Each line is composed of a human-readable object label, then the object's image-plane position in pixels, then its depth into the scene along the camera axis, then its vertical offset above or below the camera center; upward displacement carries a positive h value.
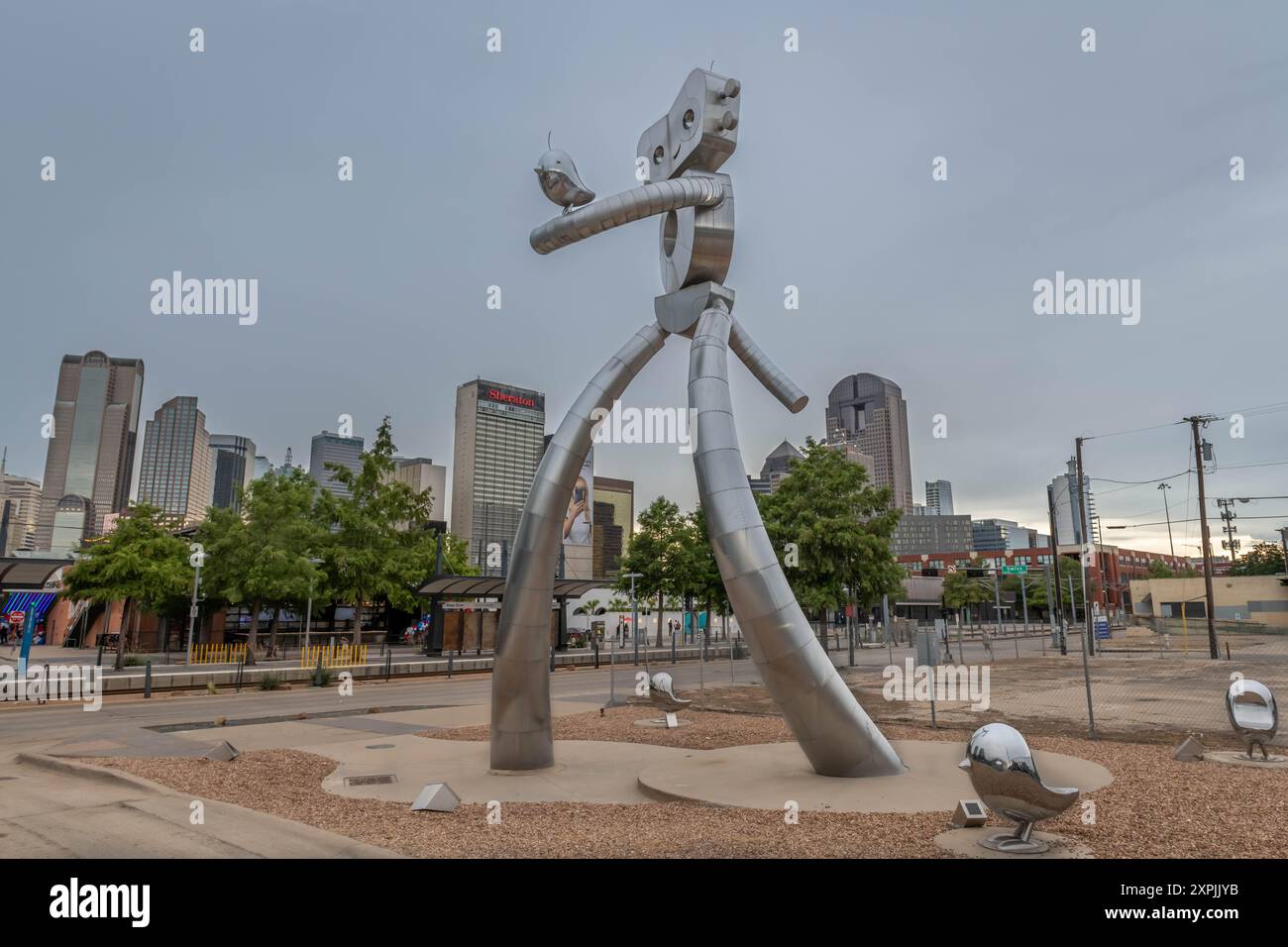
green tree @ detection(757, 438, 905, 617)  34.81 +3.08
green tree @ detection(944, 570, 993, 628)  103.94 +1.83
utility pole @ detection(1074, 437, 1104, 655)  40.14 +5.28
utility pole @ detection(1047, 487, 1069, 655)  42.43 +3.47
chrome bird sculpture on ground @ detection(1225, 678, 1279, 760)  11.44 -1.53
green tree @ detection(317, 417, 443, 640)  39.62 +3.45
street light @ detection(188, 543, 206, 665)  32.34 +1.67
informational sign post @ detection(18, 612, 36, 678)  26.06 -1.28
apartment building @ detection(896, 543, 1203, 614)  115.69 +6.67
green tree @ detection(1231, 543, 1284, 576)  110.81 +6.52
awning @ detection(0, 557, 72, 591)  36.53 +1.13
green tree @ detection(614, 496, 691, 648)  48.81 +3.13
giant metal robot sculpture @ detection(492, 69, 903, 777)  9.53 +1.81
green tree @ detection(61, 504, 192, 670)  30.47 +1.14
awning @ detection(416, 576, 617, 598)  38.56 +0.68
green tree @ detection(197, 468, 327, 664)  34.72 +2.17
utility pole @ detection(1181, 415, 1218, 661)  35.12 +3.82
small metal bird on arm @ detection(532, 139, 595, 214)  11.17 +5.83
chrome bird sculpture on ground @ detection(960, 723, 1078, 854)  6.62 -1.49
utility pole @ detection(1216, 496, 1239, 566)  72.85 +8.03
